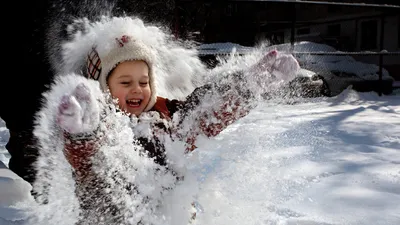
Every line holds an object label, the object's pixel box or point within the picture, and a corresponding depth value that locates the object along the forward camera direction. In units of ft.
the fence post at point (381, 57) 23.42
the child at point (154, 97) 5.67
